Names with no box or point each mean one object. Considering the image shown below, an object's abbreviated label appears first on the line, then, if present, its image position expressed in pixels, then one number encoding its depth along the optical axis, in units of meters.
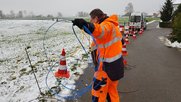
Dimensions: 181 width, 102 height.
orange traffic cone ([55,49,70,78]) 3.65
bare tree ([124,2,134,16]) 83.02
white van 17.03
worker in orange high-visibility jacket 1.95
